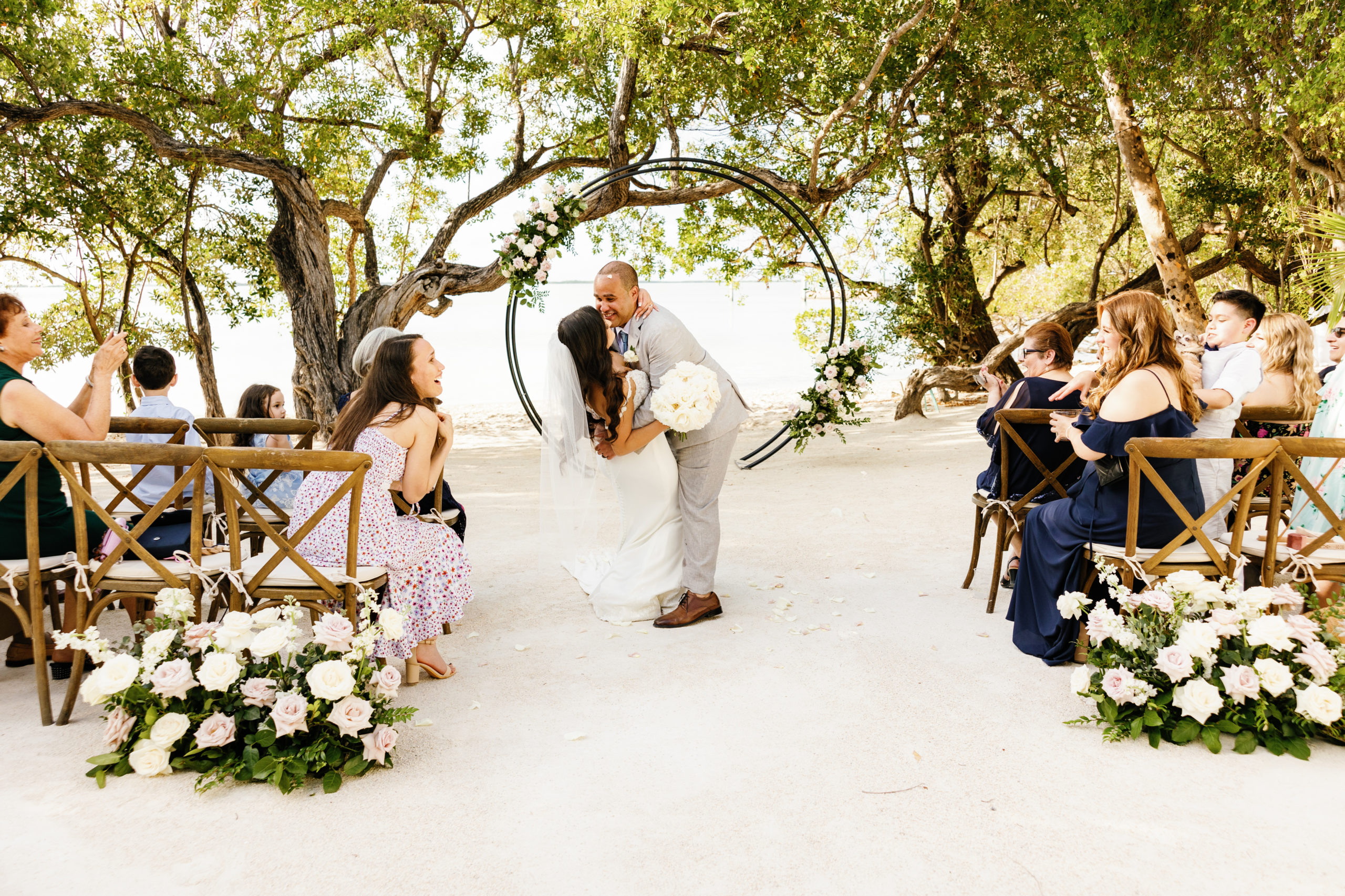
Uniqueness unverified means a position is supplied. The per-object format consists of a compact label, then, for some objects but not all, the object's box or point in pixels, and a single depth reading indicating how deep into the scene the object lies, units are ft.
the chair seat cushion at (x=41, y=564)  11.14
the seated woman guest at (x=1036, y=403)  15.39
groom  14.89
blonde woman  15.92
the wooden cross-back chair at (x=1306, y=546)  10.37
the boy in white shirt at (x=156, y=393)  15.03
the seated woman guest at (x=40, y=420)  11.51
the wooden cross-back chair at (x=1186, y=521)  10.66
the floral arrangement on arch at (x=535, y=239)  17.95
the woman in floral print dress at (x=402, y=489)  11.93
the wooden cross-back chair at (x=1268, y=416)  15.51
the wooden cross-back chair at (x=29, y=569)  10.07
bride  14.34
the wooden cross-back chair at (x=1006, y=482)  14.80
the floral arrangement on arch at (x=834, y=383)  20.18
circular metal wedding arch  17.43
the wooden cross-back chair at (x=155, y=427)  14.64
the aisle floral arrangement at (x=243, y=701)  9.32
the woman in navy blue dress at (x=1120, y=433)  11.84
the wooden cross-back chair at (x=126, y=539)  10.31
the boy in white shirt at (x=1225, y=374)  13.66
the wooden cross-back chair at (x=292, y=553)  10.20
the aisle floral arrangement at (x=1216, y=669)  9.82
